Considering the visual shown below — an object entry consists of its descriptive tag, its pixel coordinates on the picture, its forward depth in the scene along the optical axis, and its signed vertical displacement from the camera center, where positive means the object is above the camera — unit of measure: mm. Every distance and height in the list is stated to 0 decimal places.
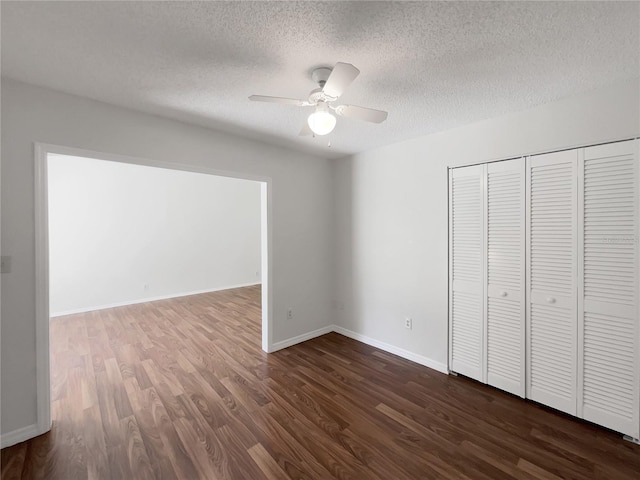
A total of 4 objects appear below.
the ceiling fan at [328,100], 1375 +807
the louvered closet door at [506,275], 2309 -337
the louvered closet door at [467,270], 2537 -316
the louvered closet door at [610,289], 1834 -365
